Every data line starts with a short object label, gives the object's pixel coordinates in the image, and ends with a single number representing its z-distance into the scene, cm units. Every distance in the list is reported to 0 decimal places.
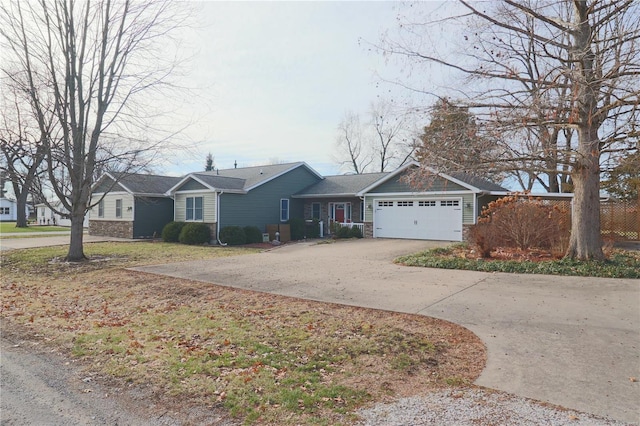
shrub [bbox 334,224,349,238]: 2158
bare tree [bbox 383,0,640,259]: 830
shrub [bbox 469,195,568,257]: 1230
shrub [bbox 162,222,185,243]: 2148
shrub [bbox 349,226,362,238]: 2160
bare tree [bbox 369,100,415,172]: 4119
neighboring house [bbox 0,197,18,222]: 5912
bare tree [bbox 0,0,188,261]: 1362
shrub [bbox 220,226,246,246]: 2023
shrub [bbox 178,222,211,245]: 2011
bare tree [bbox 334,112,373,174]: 4448
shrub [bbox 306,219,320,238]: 2416
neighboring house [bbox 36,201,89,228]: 4600
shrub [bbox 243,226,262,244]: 2106
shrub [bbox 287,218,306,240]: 2323
